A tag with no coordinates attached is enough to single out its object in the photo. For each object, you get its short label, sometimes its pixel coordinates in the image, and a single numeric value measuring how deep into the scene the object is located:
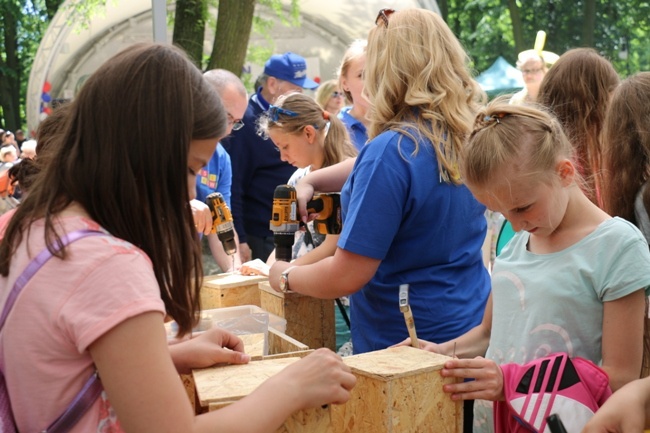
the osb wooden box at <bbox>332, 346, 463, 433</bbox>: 1.99
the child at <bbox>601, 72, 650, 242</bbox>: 2.76
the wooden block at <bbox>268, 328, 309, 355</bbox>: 2.51
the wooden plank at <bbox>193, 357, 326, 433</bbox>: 1.80
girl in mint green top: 2.12
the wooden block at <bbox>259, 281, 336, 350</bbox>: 3.18
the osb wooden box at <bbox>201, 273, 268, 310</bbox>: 3.45
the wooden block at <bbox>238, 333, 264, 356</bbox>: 2.28
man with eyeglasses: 5.09
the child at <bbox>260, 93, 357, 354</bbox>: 4.35
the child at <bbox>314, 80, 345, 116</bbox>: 7.52
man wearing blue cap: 6.11
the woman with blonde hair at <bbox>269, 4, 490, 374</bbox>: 2.61
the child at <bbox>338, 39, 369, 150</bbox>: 4.44
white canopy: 17.28
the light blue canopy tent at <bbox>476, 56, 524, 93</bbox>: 17.34
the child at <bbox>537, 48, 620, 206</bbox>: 3.42
